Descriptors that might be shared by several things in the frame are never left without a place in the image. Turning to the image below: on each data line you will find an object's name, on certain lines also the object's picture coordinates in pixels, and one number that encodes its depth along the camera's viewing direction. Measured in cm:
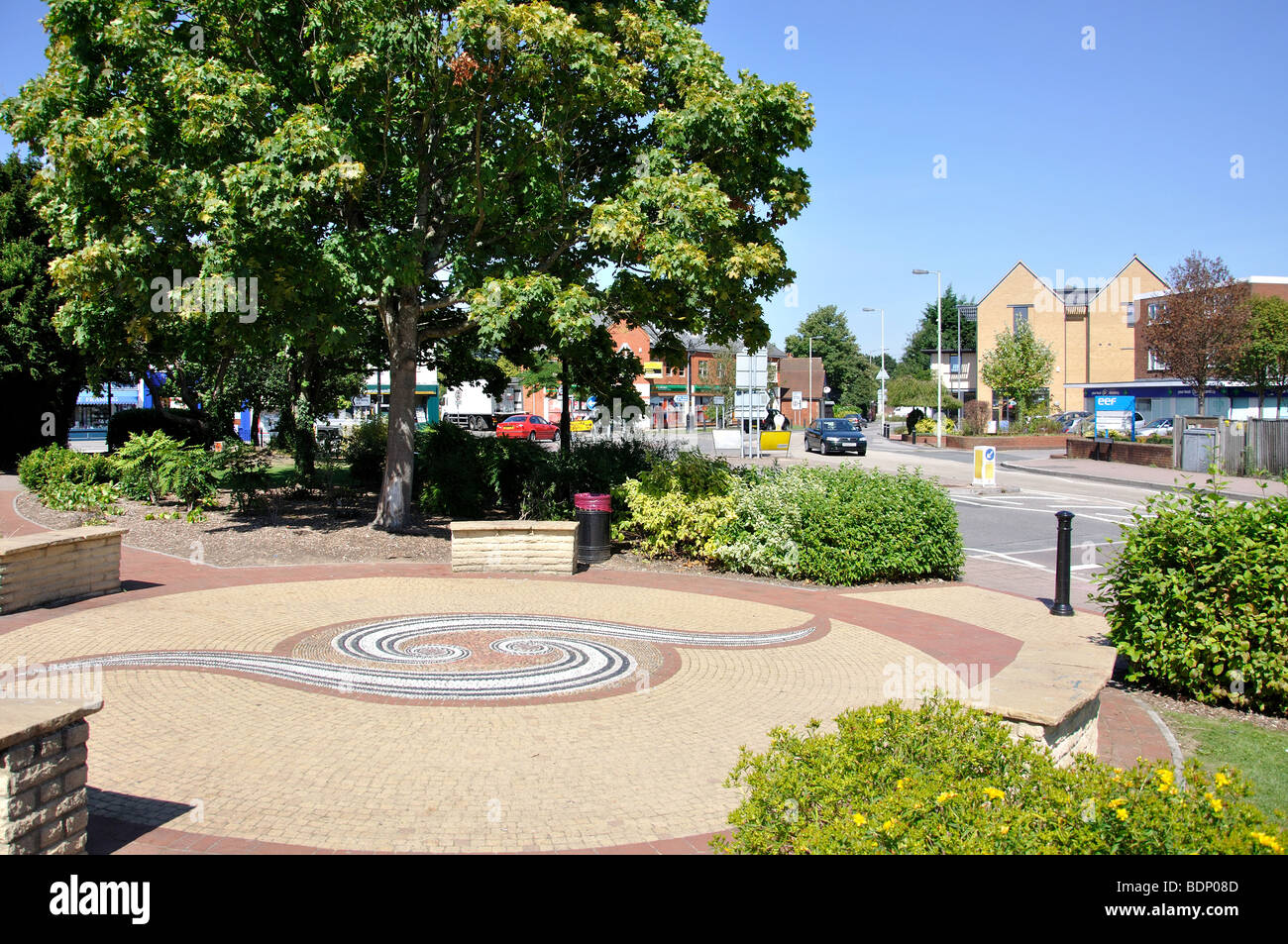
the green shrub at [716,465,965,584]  1234
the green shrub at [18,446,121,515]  1772
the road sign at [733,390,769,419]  2910
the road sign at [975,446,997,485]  2544
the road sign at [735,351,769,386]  2548
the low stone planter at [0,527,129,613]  1002
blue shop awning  5220
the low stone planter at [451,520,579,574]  1308
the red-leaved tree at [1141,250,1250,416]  3828
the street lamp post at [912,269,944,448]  4803
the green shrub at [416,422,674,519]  1625
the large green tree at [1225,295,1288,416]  3959
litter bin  1391
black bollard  1036
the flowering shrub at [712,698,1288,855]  339
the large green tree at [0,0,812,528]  1247
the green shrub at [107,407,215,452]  2464
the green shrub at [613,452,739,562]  1355
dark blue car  4025
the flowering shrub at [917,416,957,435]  5453
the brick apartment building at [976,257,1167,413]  6488
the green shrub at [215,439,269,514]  1734
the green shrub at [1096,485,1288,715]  680
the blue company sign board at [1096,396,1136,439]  3841
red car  4900
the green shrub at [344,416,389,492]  2208
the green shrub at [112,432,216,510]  1744
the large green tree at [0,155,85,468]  2369
